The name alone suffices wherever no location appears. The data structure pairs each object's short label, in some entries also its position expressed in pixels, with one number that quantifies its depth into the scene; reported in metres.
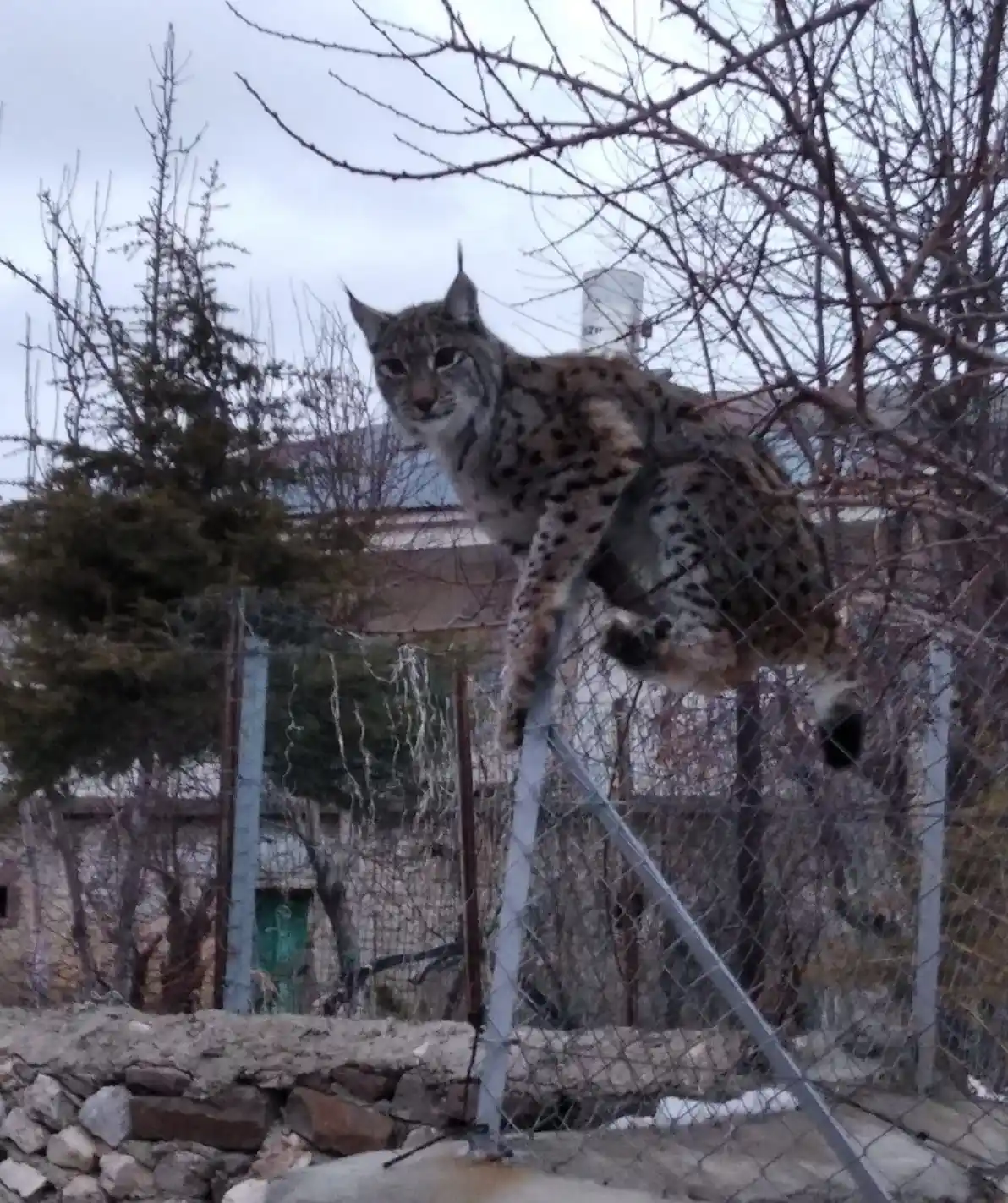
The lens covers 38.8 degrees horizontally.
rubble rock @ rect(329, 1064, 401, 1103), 4.94
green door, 5.86
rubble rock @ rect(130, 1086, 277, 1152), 5.08
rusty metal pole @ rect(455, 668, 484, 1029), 4.51
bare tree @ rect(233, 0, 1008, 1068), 2.89
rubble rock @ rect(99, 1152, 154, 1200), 5.15
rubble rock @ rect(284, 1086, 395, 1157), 4.90
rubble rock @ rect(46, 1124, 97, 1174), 5.30
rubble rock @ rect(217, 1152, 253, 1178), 5.06
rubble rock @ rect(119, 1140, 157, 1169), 5.17
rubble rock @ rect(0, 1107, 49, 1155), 5.43
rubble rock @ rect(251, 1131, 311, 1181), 4.96
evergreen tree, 7.00
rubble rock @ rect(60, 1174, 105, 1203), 5.21
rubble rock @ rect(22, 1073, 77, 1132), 5.39
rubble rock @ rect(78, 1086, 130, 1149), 5.25
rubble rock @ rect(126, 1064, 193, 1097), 5.17
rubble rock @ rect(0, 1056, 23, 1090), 5.53
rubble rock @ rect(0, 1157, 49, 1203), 5.36
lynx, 3.52
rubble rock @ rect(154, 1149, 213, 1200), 5.08
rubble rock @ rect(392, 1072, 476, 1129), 4.79
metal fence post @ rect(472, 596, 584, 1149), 3.12
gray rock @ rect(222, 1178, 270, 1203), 4.70
